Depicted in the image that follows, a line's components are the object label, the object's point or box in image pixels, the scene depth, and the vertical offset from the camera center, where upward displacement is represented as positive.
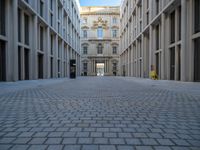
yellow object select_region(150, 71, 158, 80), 21.28 -0.39
